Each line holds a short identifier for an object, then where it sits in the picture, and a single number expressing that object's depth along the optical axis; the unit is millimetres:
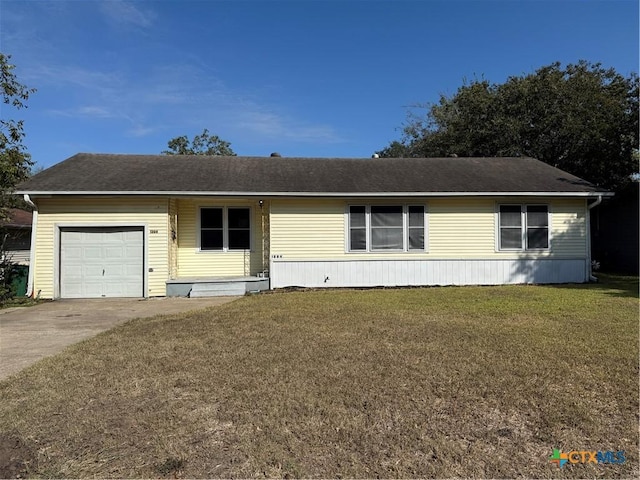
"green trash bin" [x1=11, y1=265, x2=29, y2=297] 12305
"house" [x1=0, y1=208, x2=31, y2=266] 15578
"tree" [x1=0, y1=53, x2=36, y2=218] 10898
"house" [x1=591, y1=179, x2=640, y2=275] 17734
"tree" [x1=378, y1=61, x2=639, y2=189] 20328
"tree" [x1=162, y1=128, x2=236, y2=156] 42750
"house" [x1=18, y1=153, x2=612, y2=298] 12469
